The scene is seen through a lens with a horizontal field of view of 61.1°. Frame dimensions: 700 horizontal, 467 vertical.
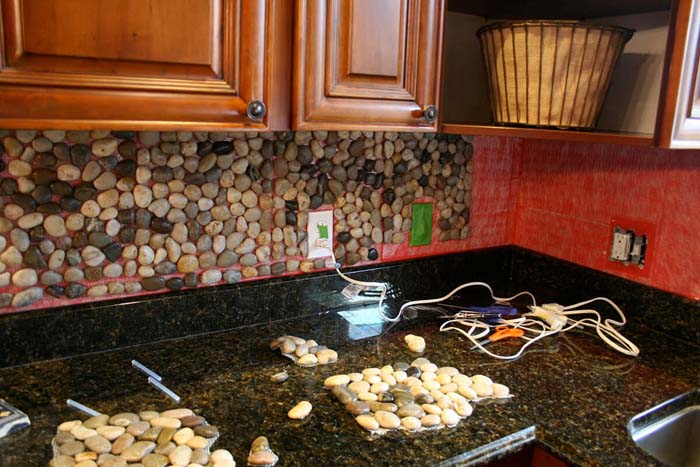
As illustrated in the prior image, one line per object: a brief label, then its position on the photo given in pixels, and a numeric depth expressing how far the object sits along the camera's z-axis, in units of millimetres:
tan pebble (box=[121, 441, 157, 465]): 857
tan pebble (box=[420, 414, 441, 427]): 991
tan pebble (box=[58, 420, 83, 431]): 921
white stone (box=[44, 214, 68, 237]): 1107
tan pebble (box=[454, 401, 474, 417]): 1030
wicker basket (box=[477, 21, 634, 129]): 1160
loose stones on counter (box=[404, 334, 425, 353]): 1286
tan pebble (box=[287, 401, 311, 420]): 992
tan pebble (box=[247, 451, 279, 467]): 860
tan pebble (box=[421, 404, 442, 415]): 1021
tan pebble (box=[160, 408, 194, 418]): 968
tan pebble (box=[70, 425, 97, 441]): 899
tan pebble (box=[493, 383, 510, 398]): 1105
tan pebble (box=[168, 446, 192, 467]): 848
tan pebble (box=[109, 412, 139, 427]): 939
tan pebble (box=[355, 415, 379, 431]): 969
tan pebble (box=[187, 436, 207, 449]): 890
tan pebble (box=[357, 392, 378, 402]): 1052
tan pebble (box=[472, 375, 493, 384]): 1136
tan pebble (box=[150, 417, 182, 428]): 938
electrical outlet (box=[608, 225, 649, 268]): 1471
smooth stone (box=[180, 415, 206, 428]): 946
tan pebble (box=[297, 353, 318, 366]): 1192
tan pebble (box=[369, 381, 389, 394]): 1079
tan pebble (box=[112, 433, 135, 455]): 872
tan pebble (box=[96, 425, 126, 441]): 902
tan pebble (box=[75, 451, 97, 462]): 847
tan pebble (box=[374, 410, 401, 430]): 974
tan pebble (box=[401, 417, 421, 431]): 979
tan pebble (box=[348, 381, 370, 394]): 1080
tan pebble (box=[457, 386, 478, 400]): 1089
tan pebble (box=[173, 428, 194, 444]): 902
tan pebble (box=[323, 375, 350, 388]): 1103
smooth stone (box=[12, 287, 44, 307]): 1098
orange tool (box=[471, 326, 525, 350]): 1364
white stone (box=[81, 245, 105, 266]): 1152
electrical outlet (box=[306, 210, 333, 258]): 1424
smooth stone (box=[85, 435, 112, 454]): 871
